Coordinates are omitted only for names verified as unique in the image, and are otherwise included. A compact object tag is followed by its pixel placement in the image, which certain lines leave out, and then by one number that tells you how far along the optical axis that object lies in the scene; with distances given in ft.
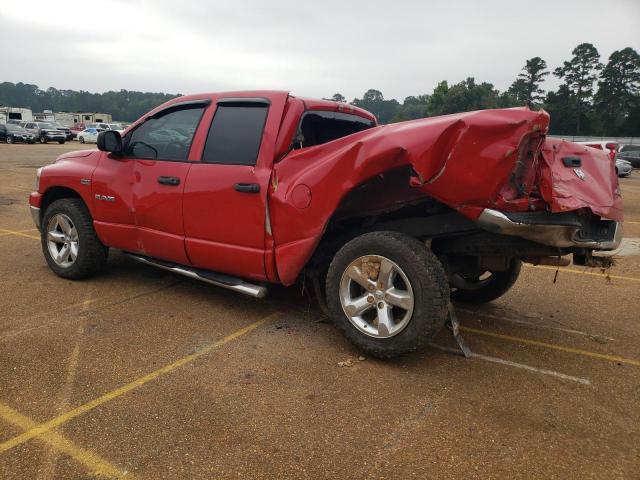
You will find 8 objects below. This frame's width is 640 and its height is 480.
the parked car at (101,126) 132.03
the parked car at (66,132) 123.15
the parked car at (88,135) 128.67
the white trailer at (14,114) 171.20
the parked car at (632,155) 105.19
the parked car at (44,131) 119.65
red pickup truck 9.80
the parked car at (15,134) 117.60
